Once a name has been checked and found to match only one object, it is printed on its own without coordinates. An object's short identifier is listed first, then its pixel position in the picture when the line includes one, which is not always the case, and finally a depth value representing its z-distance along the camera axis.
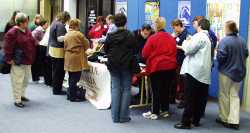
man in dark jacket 6.04
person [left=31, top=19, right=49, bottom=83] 8.83
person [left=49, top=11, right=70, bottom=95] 7.82
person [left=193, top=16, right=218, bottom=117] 5.98
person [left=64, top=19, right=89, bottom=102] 7.28
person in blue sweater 5.89
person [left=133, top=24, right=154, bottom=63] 6.84
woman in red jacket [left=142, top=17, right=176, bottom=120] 6.13
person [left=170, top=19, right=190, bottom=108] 6.93
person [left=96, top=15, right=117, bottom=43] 7.95
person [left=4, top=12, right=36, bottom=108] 6.77
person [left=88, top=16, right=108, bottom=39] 10.50
